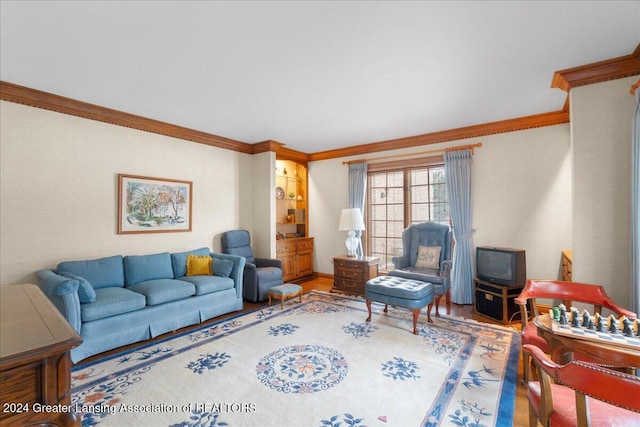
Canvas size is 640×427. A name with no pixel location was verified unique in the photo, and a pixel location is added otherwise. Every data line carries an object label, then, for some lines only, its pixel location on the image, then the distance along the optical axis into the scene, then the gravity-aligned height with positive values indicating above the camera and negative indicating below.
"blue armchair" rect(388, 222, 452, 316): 3.86 -0.65
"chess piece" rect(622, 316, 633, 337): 1.77 -0.72
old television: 3.71 -0.70
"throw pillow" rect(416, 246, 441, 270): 4.26 -0.64
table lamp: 5.05 -0.18
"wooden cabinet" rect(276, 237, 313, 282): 5.73 -0.88
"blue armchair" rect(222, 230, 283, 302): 4.54 -0.91
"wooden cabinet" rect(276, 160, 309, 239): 6.29 +0.35
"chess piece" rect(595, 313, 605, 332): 1.85 -0.72
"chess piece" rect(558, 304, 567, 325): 1.95 -0.71
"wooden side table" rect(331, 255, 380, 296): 4.75 -0.99
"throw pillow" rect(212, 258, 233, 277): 4.16 -0.78
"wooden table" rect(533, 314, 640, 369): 1.59 -0.80
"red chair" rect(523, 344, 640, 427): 1.05 -0.78
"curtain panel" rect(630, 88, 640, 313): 2.36 +0.01
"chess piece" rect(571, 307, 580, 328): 1.93 -0.71
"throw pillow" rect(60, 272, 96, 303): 2.85 -0.77
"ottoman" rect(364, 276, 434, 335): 3.36 -0.96
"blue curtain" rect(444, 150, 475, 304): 4.46 -0.13
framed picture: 3.94 +0.15
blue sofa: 2.81 -0.91
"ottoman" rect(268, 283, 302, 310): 4.25 -1.16
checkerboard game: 1.68 -0.75
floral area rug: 2.00 -1.40
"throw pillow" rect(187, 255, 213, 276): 4.24 -0.76
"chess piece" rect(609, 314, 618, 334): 1.84 -0.73
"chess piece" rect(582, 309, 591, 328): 1.92 -0.71
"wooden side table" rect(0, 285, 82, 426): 0.77 -0.45
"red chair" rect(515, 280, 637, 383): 2.24 -0.71
